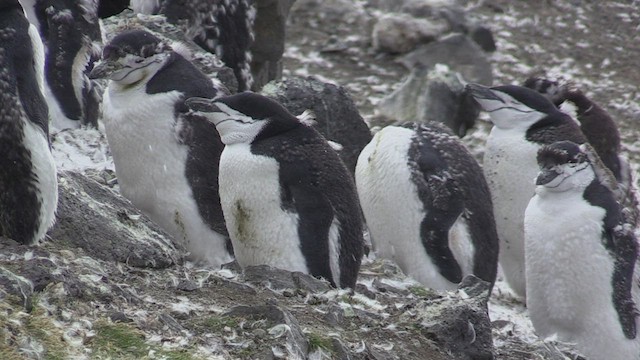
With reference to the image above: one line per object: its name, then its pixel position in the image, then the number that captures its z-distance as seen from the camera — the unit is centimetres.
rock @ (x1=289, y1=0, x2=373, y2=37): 3061
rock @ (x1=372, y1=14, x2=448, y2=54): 2905
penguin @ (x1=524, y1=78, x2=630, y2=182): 1819
